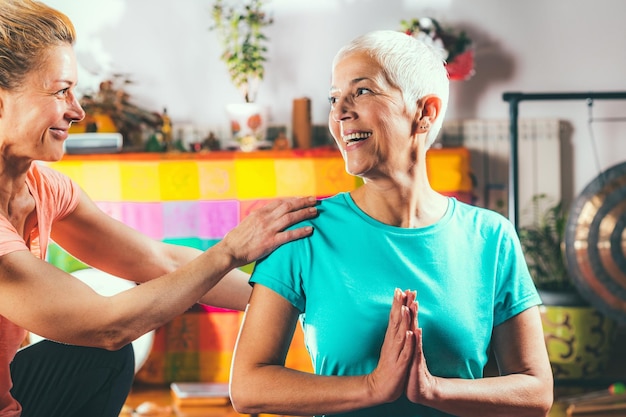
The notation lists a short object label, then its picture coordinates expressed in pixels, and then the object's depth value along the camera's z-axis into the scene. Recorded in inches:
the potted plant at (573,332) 136.6
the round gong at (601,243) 133.2
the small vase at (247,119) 149.5
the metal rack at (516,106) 132.2
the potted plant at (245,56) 149.6
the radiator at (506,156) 160.4
